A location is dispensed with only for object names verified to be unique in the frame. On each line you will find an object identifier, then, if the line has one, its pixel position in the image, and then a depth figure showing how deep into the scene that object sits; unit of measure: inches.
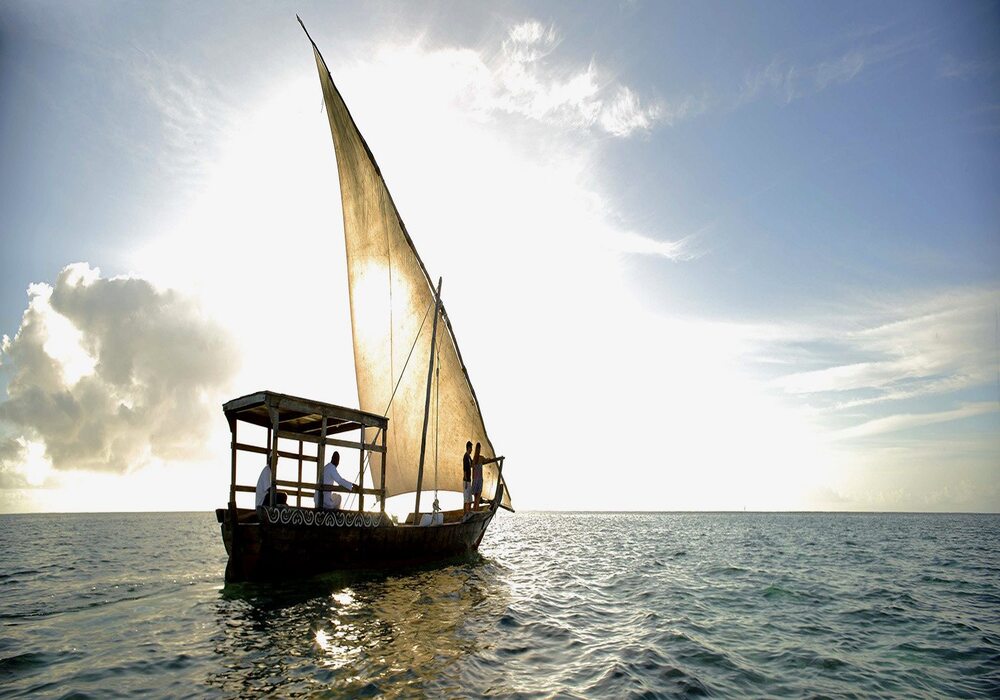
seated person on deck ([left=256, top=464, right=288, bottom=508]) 561.3
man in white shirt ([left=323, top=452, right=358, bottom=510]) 614.5
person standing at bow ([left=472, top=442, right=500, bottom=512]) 887.7
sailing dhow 821.2
